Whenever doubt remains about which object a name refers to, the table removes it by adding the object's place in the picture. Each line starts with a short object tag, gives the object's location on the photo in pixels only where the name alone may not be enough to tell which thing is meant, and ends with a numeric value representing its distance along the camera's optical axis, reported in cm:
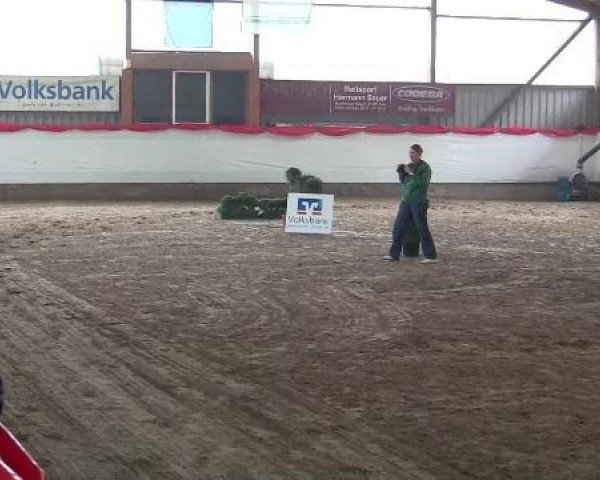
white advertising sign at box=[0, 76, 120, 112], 2672
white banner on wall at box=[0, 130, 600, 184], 2572
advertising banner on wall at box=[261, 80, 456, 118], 2788
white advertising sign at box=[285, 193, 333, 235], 1619
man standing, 1295
